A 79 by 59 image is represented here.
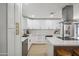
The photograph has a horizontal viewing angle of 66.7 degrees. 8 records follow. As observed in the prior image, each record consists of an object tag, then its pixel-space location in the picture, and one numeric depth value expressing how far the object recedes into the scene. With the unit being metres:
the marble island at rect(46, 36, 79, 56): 1.07
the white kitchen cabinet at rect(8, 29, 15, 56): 1.06
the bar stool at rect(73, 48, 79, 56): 1.00
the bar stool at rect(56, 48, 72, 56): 1.00
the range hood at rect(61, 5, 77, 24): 1.68
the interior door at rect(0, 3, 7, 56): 1.08
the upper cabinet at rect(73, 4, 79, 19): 1.79
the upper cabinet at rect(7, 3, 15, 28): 0.97
